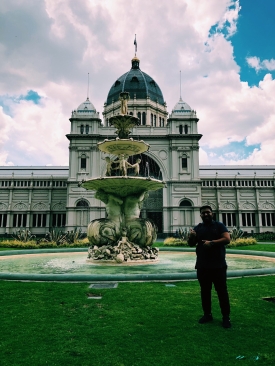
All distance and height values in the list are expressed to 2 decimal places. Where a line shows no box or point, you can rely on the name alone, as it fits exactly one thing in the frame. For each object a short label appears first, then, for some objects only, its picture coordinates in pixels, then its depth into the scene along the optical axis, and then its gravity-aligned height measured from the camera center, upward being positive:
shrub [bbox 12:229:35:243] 27.05 -0.17
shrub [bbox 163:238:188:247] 26.94 -0.72
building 48.69 +9.40
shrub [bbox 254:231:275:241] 36.46 -0.32
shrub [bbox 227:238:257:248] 24.58 -0.63
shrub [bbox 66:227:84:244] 27.38 -0.28
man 5.25 -0.40
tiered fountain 13.86 +0.79
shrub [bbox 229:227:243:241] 27.13 -0.06
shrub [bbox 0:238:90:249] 24.17 -0.77
